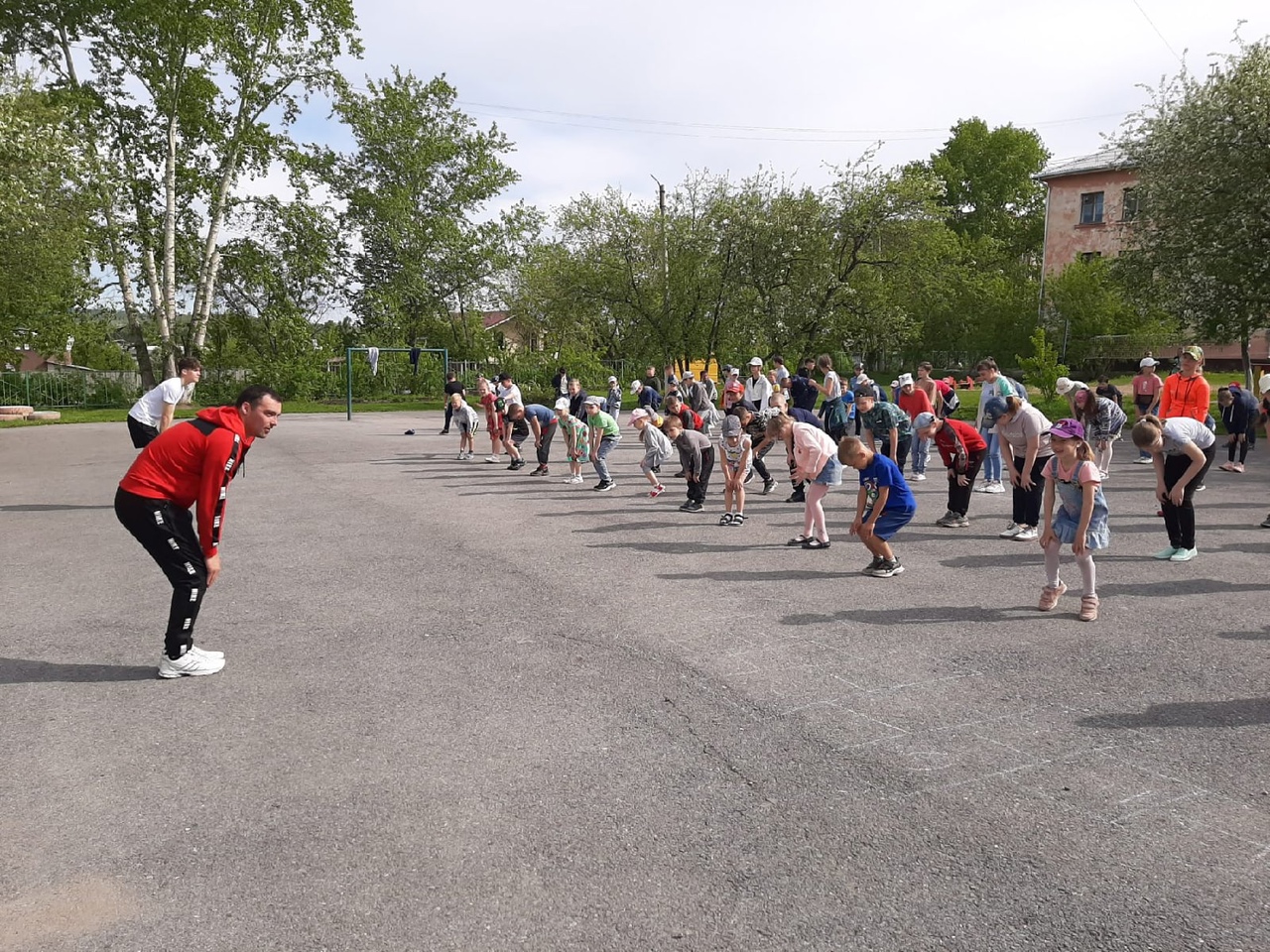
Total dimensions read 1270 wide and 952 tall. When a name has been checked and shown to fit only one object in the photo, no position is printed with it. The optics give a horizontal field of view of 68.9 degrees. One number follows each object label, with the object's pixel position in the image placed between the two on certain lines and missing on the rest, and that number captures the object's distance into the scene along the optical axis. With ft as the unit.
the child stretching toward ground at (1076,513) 20.49
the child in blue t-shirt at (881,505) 25.02
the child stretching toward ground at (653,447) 40.78
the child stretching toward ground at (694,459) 37.29
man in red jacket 16.89
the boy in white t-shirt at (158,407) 35.19
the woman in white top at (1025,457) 29.96
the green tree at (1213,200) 70.03
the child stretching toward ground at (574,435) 45.68
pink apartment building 145.18
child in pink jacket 29.32
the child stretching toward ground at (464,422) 58.59
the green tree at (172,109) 103.45
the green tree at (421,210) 150.20
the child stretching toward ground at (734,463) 33.45
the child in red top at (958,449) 32.35
